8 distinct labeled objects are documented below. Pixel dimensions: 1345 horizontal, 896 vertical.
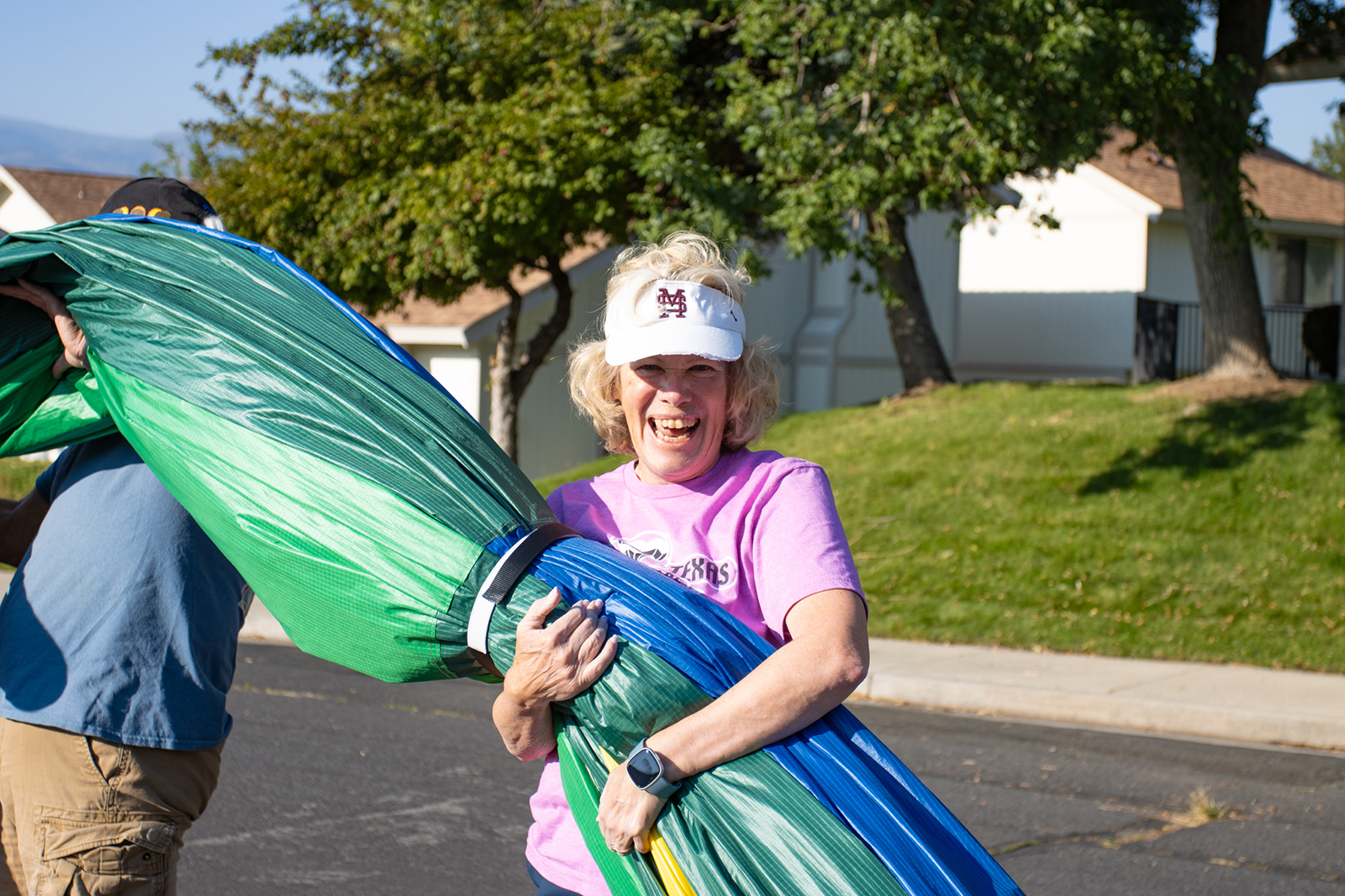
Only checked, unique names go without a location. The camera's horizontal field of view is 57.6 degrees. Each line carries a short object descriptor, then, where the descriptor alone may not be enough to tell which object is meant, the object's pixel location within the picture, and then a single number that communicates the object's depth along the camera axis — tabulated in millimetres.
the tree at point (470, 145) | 11797
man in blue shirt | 2357
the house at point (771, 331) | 16516
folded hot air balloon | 1828
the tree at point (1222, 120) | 10508
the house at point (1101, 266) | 21766
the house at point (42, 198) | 20688
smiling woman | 1820
